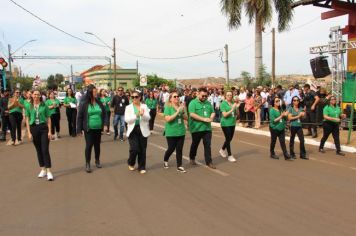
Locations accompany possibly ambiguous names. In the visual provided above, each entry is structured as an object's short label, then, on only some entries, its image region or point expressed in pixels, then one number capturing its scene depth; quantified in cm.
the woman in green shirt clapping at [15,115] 1460
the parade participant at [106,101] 1602
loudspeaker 1930
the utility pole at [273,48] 3219
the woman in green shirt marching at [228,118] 1055
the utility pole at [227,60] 3856
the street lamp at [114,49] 4625
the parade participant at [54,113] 1539
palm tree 2600
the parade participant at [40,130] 859
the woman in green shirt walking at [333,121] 1156
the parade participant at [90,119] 917
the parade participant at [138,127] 907
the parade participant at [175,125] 930
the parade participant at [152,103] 1706
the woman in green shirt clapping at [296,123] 1092
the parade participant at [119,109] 1521
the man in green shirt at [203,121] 959
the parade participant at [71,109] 1636
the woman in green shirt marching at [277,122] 1087
